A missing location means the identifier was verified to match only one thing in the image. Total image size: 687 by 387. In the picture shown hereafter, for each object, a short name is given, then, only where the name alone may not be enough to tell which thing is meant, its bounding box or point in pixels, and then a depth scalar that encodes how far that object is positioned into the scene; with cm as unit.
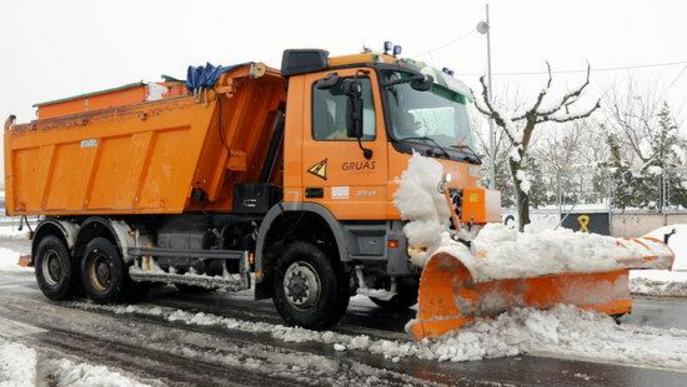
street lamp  1770
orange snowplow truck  603
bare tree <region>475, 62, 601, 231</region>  1589
